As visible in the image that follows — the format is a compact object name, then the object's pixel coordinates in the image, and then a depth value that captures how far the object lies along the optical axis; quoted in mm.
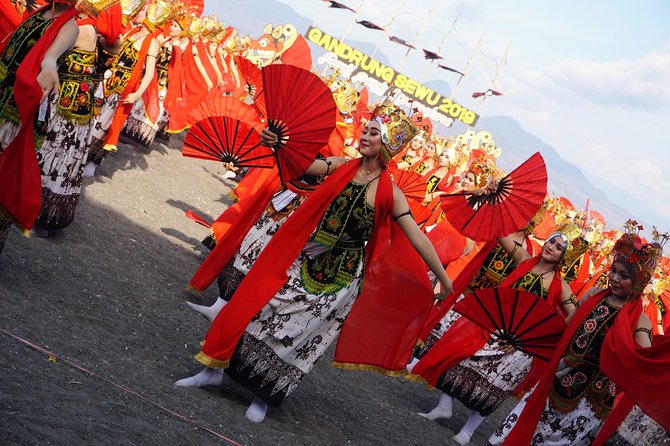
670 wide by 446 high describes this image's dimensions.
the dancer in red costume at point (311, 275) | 4723
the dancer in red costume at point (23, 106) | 4789
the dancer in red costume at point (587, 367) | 5086
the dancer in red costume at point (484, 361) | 6262
